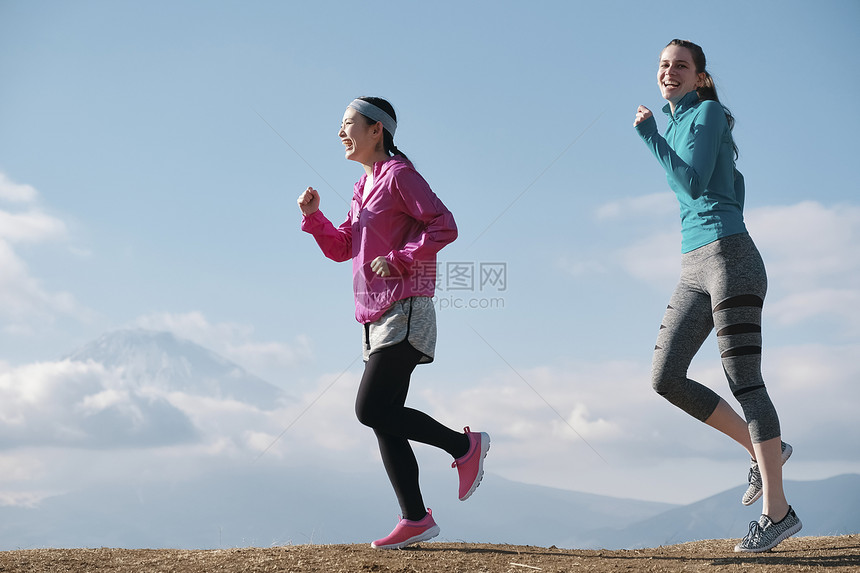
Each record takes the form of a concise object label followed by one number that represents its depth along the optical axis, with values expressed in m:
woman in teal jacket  3.71
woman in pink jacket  3.76
